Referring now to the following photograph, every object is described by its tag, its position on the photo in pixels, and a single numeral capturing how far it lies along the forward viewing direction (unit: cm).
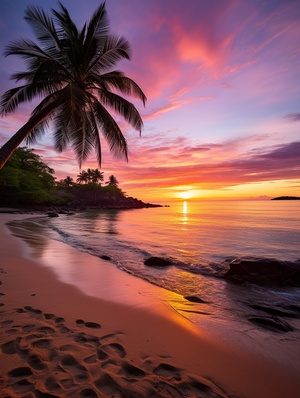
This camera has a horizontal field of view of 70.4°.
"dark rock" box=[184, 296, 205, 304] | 491
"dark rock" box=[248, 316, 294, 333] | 379
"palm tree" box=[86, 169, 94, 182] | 8931
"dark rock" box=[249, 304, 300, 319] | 450
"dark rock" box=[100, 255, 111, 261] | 837
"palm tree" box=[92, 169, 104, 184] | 8831
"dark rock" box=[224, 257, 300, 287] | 638
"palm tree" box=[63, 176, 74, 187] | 8864
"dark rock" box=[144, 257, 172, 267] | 814
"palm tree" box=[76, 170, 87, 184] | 8938
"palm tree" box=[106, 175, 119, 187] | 9744
